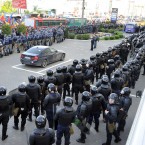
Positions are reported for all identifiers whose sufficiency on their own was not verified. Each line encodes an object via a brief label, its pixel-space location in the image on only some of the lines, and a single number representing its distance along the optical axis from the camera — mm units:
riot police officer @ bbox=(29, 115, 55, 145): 4844
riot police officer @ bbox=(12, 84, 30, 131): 7012
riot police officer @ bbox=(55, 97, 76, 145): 6004
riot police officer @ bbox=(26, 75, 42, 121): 7809
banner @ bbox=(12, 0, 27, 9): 28219
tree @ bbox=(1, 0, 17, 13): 82612
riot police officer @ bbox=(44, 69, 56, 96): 8750
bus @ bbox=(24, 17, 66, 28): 33094
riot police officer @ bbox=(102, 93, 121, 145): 6484
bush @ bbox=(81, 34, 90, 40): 31159
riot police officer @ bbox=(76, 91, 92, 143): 6598
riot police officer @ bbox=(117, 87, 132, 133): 7145
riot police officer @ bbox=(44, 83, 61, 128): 7149
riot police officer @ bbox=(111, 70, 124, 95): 9117
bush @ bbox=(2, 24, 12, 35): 23170
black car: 15250
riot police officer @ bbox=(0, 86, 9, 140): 6516
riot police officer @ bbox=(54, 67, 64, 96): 9438
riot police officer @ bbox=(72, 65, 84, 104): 9617
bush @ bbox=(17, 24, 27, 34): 25141
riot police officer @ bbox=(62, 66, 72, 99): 9860
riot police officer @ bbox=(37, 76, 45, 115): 8383
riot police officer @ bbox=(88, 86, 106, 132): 7312
